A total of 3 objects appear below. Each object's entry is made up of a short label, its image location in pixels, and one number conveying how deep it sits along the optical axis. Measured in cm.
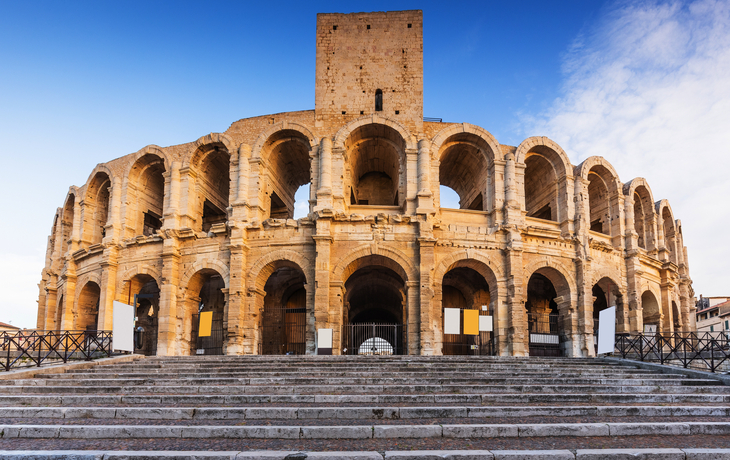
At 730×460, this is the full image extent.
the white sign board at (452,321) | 1800
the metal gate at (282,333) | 2228
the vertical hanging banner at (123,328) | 1589
